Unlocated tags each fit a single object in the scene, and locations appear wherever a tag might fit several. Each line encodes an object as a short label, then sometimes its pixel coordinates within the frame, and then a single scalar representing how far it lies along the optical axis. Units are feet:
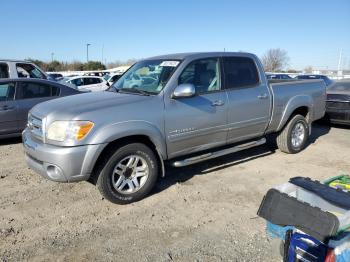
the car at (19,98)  23.84
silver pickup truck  13.15
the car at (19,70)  34.01
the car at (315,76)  66.55
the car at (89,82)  54.95
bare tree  226.75
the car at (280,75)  71.40
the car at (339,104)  29.58
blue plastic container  8.05
